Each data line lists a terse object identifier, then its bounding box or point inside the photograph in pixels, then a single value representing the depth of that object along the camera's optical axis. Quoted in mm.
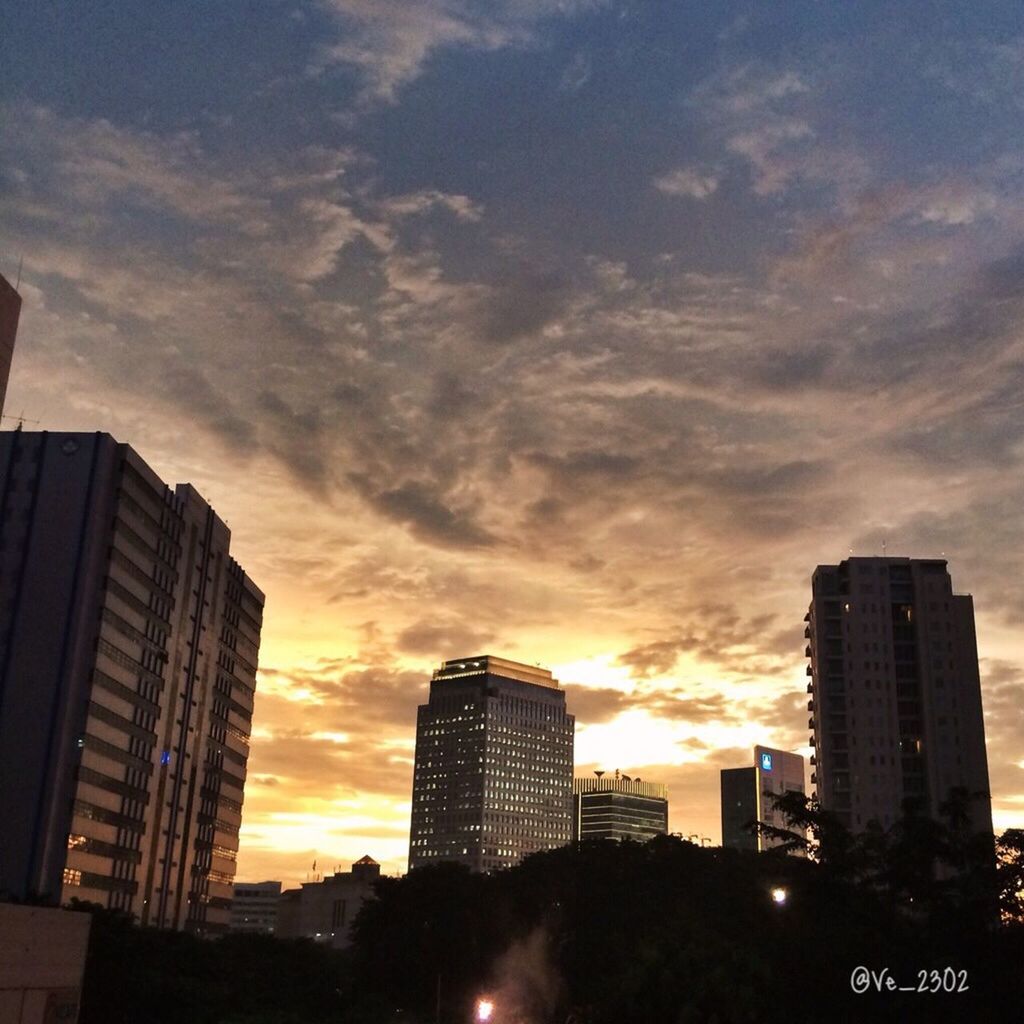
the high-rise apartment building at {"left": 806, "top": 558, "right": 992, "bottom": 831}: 150375
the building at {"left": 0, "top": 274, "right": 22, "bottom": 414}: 47281
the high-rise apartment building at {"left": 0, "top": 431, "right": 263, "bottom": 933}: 112438
